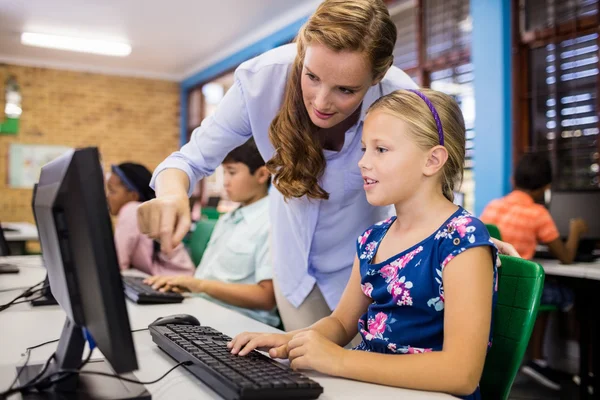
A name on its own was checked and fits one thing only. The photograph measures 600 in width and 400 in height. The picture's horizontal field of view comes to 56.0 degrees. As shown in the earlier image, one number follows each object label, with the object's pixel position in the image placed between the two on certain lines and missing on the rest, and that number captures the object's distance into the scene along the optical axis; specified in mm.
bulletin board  8430
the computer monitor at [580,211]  3354
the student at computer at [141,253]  2684
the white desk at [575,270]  2698
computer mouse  1183
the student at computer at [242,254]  1829
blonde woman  1194
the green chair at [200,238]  2959
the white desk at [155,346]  839
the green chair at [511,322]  1018
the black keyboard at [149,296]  1657
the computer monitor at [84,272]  671
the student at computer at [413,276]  895
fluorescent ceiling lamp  7234
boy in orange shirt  3143
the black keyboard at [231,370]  766
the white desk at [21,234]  4286
